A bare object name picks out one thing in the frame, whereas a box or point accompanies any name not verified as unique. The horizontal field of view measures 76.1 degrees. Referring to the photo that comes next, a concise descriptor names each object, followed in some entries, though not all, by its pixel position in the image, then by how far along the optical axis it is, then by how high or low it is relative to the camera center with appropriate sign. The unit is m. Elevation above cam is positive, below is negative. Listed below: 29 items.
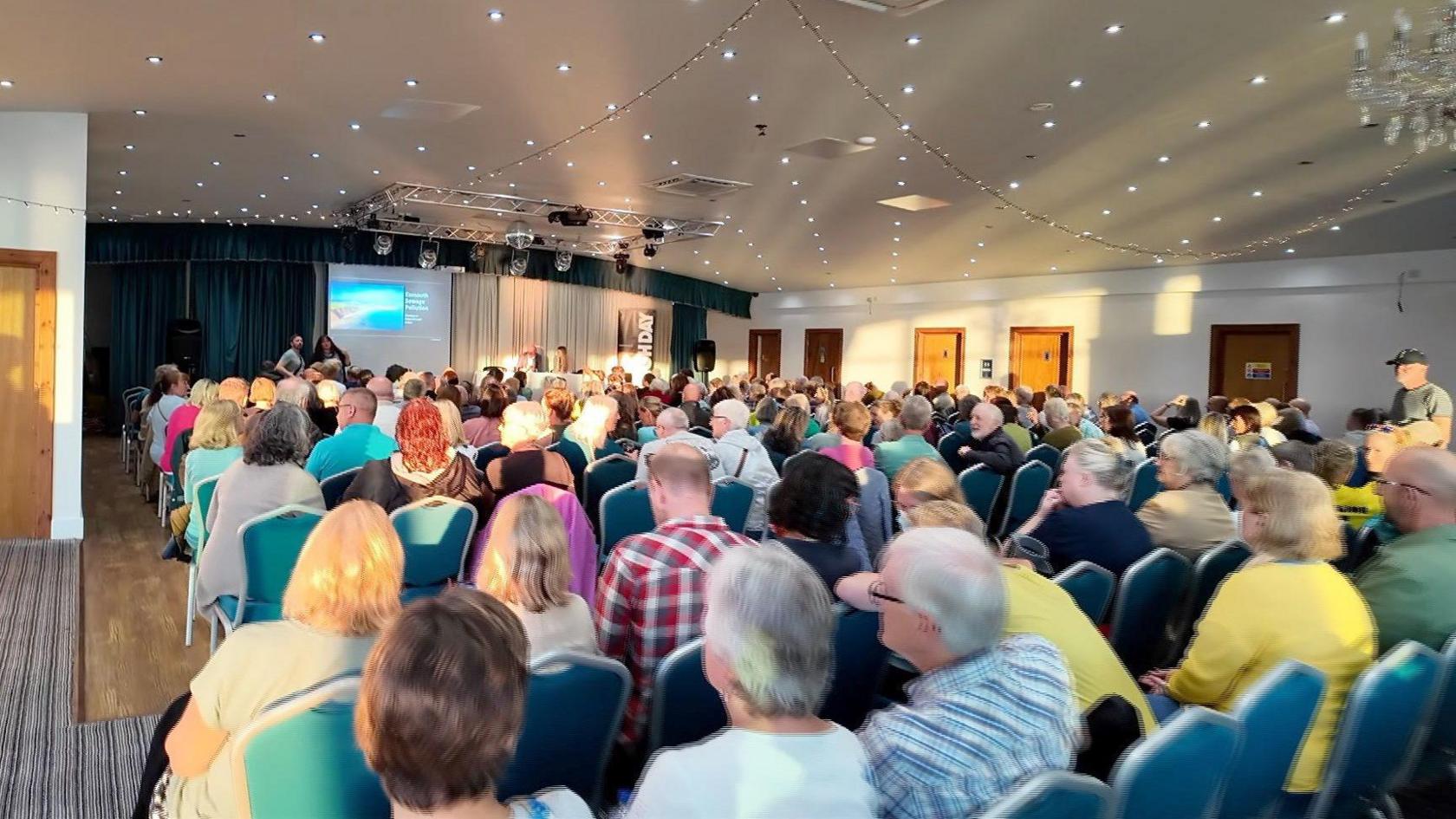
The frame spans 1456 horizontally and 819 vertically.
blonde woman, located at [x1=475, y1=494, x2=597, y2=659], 2.23 -0.51
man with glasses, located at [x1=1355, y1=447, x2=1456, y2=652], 2.73 -0.49
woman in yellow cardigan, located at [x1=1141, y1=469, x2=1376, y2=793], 2.30 -0.61
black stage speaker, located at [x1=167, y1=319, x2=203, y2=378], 15.09 +0.23
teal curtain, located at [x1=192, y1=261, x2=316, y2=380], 15.83 +0.85
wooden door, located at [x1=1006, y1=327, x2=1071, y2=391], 18.28 +0.58
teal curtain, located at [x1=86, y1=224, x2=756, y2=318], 14.82 +1.93
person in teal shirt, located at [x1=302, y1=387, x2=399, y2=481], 4.75 -0.44
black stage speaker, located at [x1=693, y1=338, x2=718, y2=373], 21.44 +0.46
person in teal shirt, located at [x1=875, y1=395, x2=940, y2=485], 5.51 -0.41
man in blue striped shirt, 1.59 -0.56
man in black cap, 7.18 +0.02
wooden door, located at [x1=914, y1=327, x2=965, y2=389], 20.17 +0.62
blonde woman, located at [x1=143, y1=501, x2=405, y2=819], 1.80 -0.58
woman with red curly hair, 3.75 -0.43
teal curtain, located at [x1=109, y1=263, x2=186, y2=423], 15.55 +0.71
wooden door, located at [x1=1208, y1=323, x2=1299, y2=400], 15.53 +0.54
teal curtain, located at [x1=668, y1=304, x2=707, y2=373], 22.28 +0.99
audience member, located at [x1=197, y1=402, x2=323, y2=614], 3.67 -0.52
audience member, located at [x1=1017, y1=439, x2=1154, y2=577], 3.34 -0.48
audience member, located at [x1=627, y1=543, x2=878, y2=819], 1.40 -0.56
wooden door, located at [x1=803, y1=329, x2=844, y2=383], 22.62 +0.62
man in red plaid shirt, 2.38 -0.58
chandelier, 5.63 +2.02
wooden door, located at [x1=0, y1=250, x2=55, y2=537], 7.08 -0.26
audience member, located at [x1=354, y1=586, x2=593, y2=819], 1.30 -0.50
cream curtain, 18.09 +1.03
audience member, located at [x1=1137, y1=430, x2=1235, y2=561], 3.76 -0.45
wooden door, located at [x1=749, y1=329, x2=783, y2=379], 24.11 +0.65
